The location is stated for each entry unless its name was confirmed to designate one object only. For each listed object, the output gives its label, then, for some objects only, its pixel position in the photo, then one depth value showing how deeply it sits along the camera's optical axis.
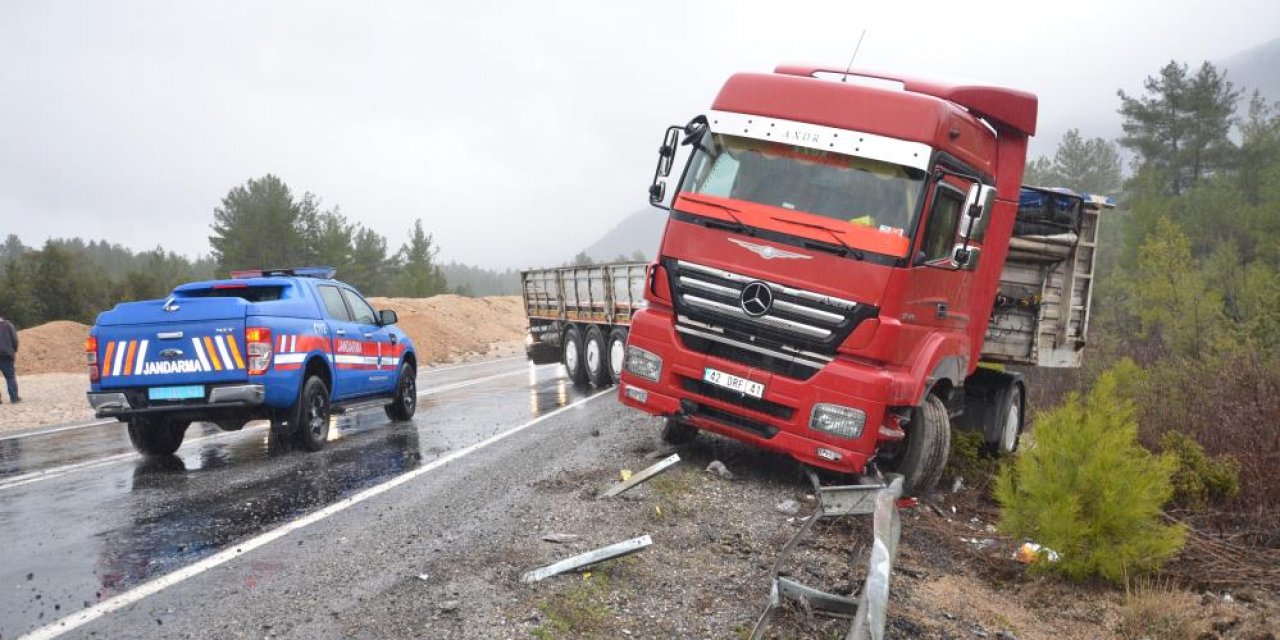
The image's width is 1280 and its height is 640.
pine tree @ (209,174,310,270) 60.16
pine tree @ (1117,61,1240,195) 45.69
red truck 6.70
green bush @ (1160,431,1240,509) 7.66
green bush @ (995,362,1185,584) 5.48
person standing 17.91
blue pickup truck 8.14
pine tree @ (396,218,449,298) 66.69
